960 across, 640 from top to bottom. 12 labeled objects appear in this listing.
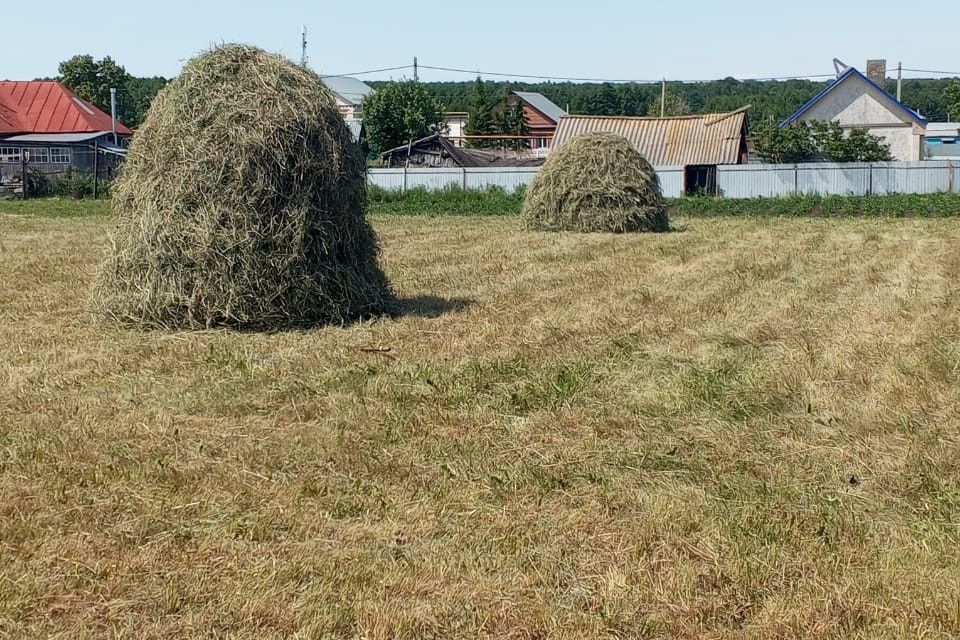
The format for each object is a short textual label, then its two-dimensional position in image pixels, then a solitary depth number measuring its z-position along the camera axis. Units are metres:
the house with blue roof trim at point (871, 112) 49.22
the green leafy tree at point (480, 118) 65.12
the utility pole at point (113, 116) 48.62
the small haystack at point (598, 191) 21.52
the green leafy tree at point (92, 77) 74.38
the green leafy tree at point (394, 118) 61.03
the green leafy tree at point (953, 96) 77.06
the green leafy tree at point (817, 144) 41.47
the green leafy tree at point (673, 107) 86.44
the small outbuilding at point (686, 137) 39.66
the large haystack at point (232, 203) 9.37
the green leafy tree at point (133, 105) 80.69
